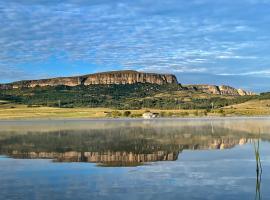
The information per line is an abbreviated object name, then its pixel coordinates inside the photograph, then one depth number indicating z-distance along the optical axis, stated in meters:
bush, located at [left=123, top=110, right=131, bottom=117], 138.12
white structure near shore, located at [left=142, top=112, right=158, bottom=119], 128.50
